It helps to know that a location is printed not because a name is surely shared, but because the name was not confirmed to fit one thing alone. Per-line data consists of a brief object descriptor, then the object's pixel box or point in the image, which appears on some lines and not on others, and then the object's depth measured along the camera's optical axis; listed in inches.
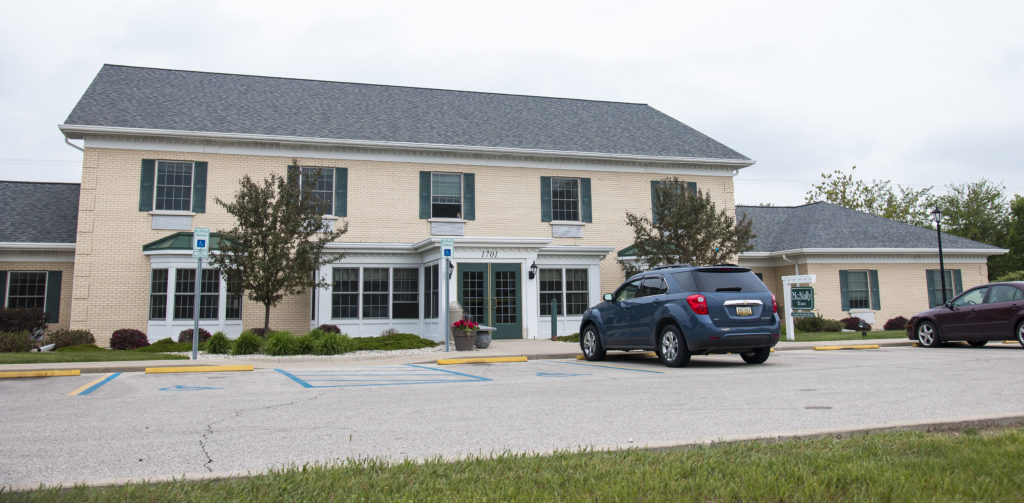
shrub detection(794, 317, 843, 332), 999.6
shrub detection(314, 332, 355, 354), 641.1
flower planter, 677.3
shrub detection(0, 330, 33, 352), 682.8
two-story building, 831.1
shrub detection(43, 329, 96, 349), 756.0
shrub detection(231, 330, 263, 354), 638.5
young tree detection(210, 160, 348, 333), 699.4
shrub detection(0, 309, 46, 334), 776.9
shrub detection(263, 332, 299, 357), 628.1
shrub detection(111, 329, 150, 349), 756.0
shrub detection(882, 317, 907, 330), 1069.8
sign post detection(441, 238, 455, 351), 670.5
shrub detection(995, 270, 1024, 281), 1651.6
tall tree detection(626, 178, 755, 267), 821.9
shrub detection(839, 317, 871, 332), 1062.7
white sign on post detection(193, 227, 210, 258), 600.1
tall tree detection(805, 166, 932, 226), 2177.7
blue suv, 466.0
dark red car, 622.2
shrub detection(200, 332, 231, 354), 652.7
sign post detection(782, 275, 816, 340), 754.2
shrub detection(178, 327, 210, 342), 788.6
